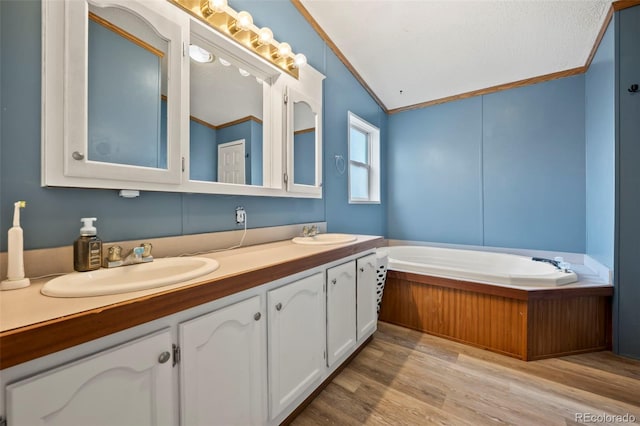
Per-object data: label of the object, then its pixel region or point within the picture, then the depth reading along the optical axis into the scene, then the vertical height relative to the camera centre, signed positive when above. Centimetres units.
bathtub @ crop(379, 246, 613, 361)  190 -78
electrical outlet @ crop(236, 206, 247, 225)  160 -1
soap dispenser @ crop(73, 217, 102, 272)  93 -13
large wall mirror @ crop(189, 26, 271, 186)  134 +57
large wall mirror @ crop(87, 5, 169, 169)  100 +53
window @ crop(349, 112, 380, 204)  319 +68
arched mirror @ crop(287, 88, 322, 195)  191 +56
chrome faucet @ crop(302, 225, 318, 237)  204 -14
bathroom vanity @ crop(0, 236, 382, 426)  56 -40
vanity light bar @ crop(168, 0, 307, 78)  133 +110
